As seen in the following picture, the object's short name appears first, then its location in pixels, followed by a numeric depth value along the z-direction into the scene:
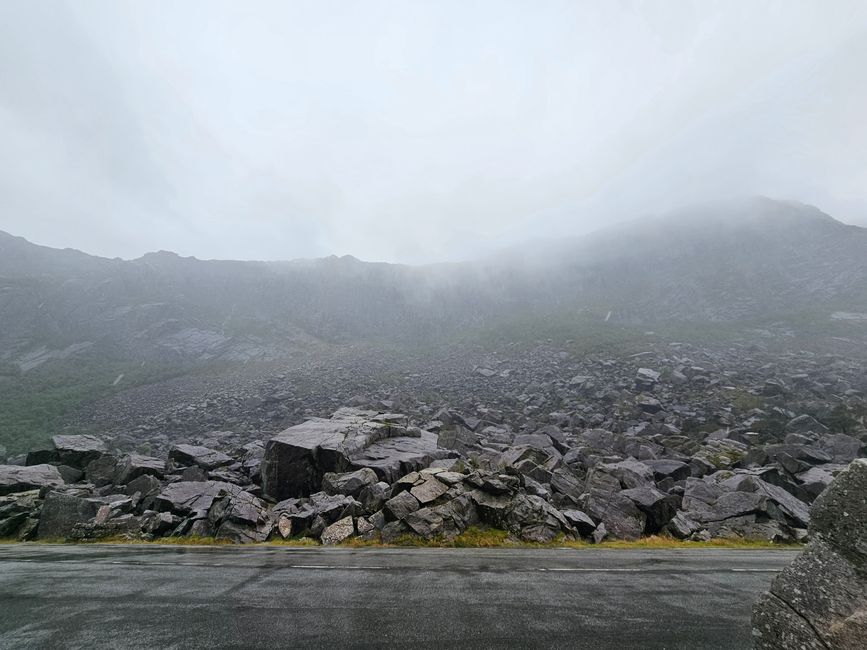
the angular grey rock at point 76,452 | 24.11
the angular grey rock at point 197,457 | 23.80
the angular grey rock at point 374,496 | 16.72
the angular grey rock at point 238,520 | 15.62
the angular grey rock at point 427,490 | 16.38
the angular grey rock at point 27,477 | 19.86
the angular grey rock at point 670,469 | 21.85
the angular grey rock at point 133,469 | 21.83
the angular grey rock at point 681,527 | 16.86
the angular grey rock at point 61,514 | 16.77
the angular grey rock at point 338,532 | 15.11
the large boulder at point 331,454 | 19.36
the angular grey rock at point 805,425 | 28.52
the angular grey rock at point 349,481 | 17.95
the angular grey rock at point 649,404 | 34.94
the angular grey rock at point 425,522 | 15.16
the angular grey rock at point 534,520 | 15.54
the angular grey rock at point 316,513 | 15.99
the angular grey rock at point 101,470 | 22.44
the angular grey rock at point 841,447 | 24.02
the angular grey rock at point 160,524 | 16.44
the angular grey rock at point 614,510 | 16.66
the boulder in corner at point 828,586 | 4.86
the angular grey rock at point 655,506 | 17.34
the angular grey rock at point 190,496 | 17.59
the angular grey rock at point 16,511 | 17.23
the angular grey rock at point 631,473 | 19.34
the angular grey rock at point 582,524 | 16.34
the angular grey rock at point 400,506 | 15.80
